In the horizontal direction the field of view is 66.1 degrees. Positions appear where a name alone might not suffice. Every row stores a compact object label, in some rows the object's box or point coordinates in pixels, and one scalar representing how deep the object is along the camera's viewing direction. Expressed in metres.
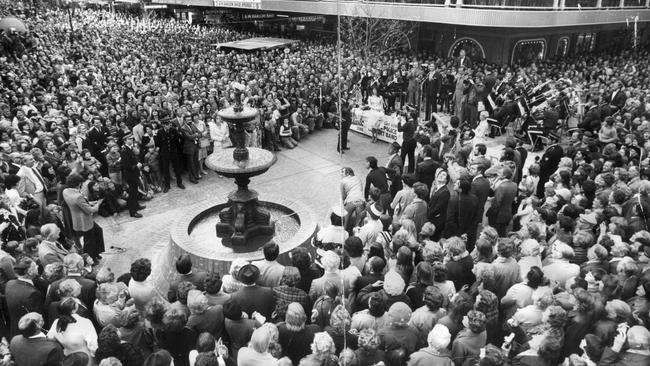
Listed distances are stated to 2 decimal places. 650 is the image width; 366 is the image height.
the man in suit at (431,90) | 17.69
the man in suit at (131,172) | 10.18
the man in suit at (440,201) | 8.18
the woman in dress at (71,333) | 4.70
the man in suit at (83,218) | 8.05
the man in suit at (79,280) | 5.58
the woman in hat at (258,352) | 4.25
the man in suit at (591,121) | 13.29
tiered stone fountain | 7.93
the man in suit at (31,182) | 8.57
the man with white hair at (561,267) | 5.76
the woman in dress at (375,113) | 15.66
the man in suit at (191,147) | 11.84
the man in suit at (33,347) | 4.48
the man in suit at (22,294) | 5.45
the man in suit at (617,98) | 15.13
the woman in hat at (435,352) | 4.18
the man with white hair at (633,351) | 4.25
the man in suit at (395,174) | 10.04
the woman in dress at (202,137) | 12.25
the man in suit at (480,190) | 8.64
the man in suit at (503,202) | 8.38
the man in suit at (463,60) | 23.67
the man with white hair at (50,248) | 6.29
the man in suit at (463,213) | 8.09
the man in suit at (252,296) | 5.27
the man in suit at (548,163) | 10.43
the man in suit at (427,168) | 9.80
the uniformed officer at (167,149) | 11.49
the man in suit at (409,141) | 12.23
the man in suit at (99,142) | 11.02
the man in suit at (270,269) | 5.86
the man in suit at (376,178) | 9.38
